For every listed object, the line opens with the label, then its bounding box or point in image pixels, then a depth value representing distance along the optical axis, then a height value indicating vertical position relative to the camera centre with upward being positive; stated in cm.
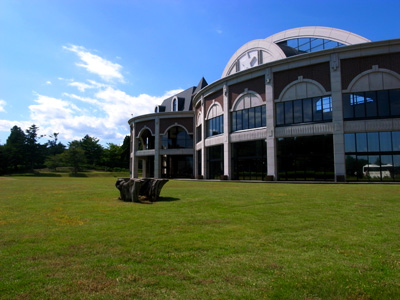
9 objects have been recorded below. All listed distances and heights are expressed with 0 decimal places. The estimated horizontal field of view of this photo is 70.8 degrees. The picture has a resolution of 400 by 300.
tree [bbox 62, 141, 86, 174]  7450 +379
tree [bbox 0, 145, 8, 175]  7362 +231
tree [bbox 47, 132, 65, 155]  11812 +1064
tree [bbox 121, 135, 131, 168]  10255 +721
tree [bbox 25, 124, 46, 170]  8425 +704
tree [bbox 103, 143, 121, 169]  9725 +528
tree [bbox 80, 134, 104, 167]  10081 +736
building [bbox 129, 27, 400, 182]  2678 +639
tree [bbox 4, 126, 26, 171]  7875 +541
